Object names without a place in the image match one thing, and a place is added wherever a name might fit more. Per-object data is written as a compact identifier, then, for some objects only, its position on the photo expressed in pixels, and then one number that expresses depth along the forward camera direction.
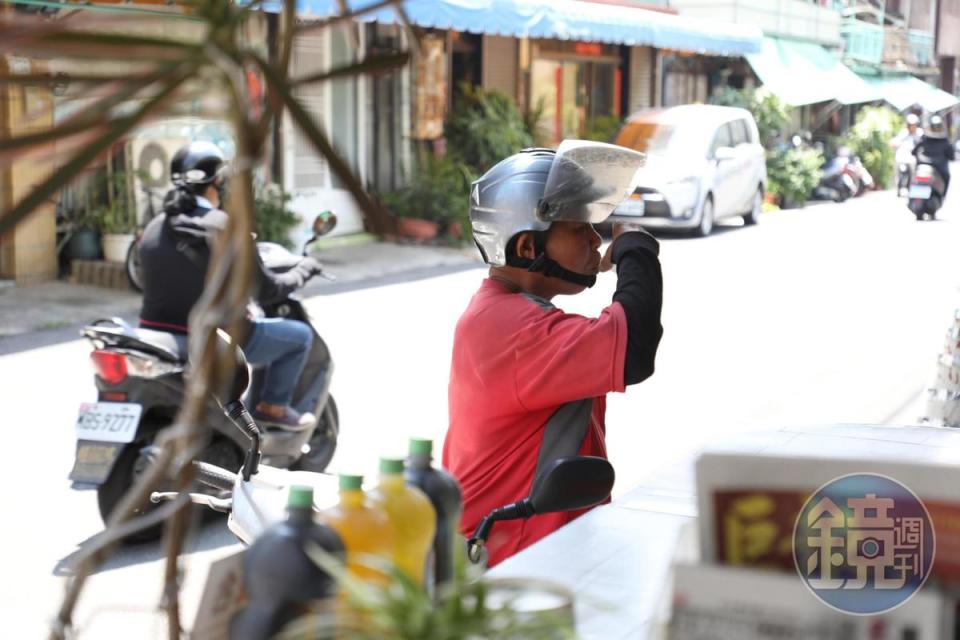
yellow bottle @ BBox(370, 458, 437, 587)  1.39
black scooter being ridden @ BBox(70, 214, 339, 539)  4.81
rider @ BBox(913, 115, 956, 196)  19.69
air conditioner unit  12.24
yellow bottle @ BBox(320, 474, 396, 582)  1.32
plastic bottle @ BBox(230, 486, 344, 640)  1.28
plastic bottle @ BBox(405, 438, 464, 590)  1.48
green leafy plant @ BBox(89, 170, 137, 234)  12.06
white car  17.64
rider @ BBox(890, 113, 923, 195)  23.72
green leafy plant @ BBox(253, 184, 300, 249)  13.11
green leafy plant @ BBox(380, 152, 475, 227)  15.76
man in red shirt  2.77
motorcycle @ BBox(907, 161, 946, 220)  19.45
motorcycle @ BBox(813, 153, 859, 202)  24.95
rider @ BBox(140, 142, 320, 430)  5.16
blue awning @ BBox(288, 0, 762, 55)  14.37
